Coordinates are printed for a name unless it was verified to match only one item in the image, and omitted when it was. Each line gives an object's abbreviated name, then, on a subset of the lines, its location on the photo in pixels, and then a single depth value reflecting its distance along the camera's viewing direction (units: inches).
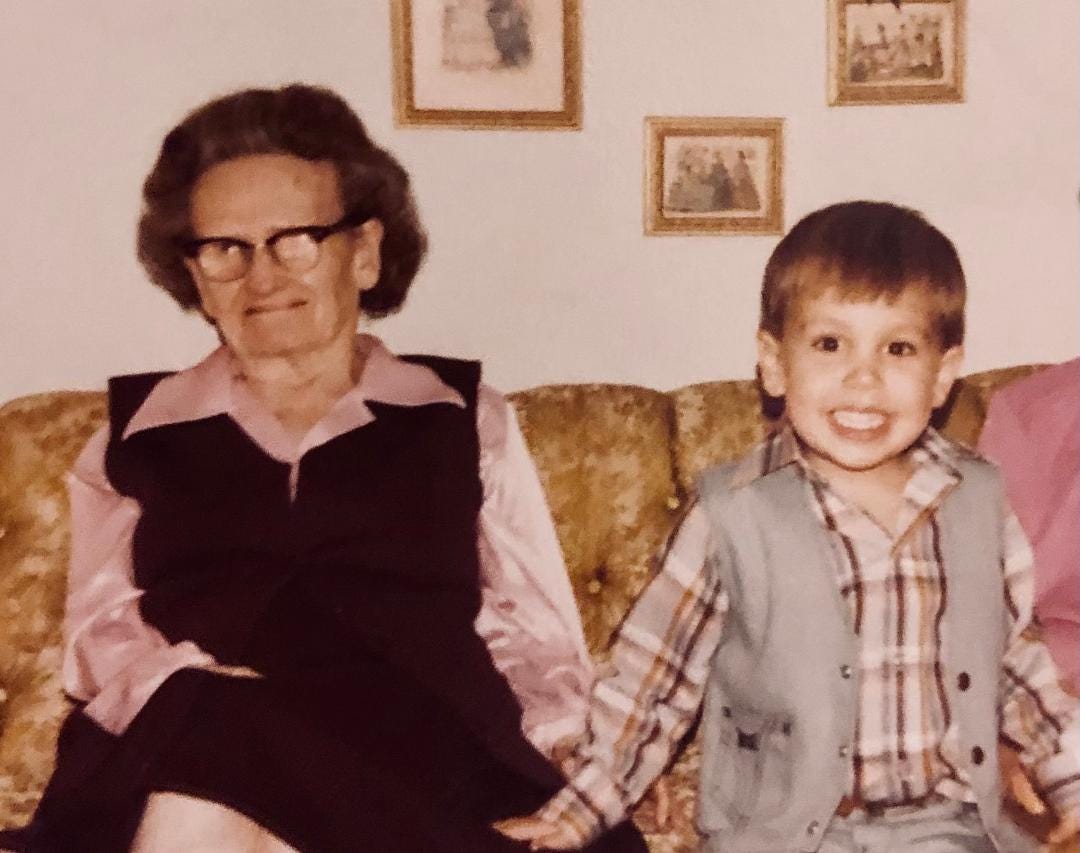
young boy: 40.0
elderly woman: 39.2
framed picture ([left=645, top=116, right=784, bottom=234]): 50.7
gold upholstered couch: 48.8
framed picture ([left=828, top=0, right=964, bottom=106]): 49.1
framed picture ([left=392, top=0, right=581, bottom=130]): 49.6
